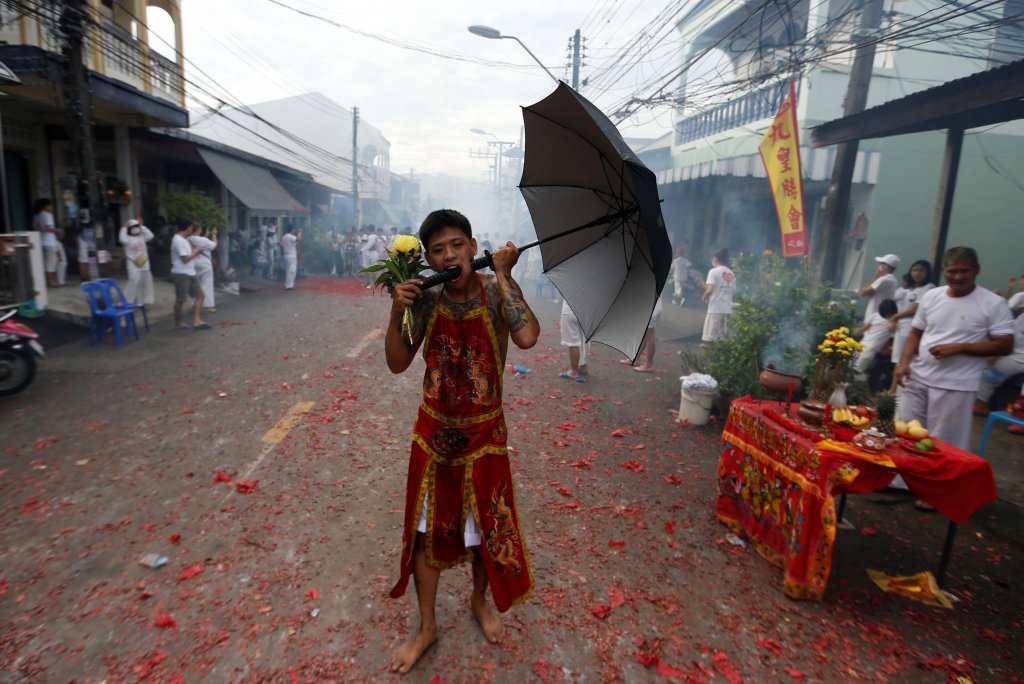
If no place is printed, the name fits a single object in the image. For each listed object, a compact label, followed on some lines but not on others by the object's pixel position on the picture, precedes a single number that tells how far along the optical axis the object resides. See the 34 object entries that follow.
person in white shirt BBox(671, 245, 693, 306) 17.28
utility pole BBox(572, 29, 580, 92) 19.69
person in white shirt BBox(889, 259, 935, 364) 7.36
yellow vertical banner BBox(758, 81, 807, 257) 8.99
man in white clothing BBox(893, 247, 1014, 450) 4.41
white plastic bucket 6.48
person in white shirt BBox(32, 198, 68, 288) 11.61
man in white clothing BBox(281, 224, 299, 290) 17.23
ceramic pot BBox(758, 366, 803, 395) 4.94
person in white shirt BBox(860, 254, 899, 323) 8.07
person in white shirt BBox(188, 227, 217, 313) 10.38
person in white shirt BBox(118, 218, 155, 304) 10.50
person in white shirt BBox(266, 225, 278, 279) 20.20
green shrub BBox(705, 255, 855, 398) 6.39
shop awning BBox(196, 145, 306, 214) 17.67
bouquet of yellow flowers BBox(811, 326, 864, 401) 4.16
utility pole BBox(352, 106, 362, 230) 33.91
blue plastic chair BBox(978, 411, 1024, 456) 4.88
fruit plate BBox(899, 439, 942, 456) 3.48
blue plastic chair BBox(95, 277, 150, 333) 9.11
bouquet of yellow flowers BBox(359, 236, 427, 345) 2.47
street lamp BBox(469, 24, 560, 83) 15.79
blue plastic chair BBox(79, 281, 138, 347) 8.70
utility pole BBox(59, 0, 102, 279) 9.43
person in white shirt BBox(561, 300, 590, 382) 7.90
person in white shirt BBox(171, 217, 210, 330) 10.04
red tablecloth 3.31
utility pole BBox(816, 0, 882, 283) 9.92
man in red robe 2.60
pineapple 3.80
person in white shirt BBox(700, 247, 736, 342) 9.33
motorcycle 6.39
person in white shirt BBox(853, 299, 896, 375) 7.62
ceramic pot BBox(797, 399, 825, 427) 3.83
